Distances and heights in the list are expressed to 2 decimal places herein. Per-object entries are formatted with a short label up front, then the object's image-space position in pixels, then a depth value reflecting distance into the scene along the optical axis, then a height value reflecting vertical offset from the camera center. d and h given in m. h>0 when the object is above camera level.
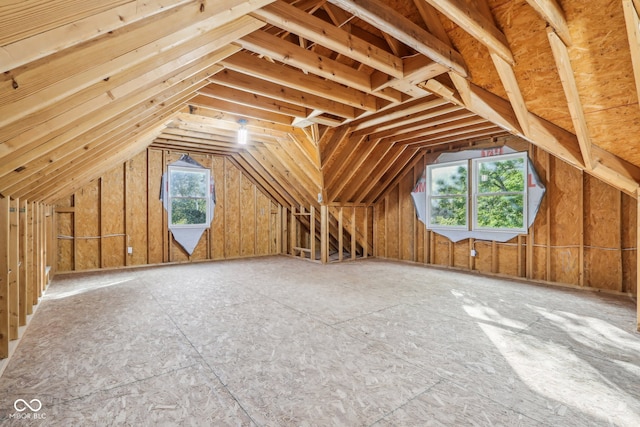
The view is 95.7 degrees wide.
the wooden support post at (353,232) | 6.66 -0.44
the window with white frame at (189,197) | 6.30 +0.37
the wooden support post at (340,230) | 6.39 -0.38
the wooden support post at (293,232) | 7.39 -0.49
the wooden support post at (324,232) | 6.16 -0.41
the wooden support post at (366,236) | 6.88 -0.56
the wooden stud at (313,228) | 6.54 -0.34
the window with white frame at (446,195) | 5.76 +0.35
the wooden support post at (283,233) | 7.72 -0.53
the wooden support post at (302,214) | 7.04 -0.02
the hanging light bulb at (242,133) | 4.07 +1.13
